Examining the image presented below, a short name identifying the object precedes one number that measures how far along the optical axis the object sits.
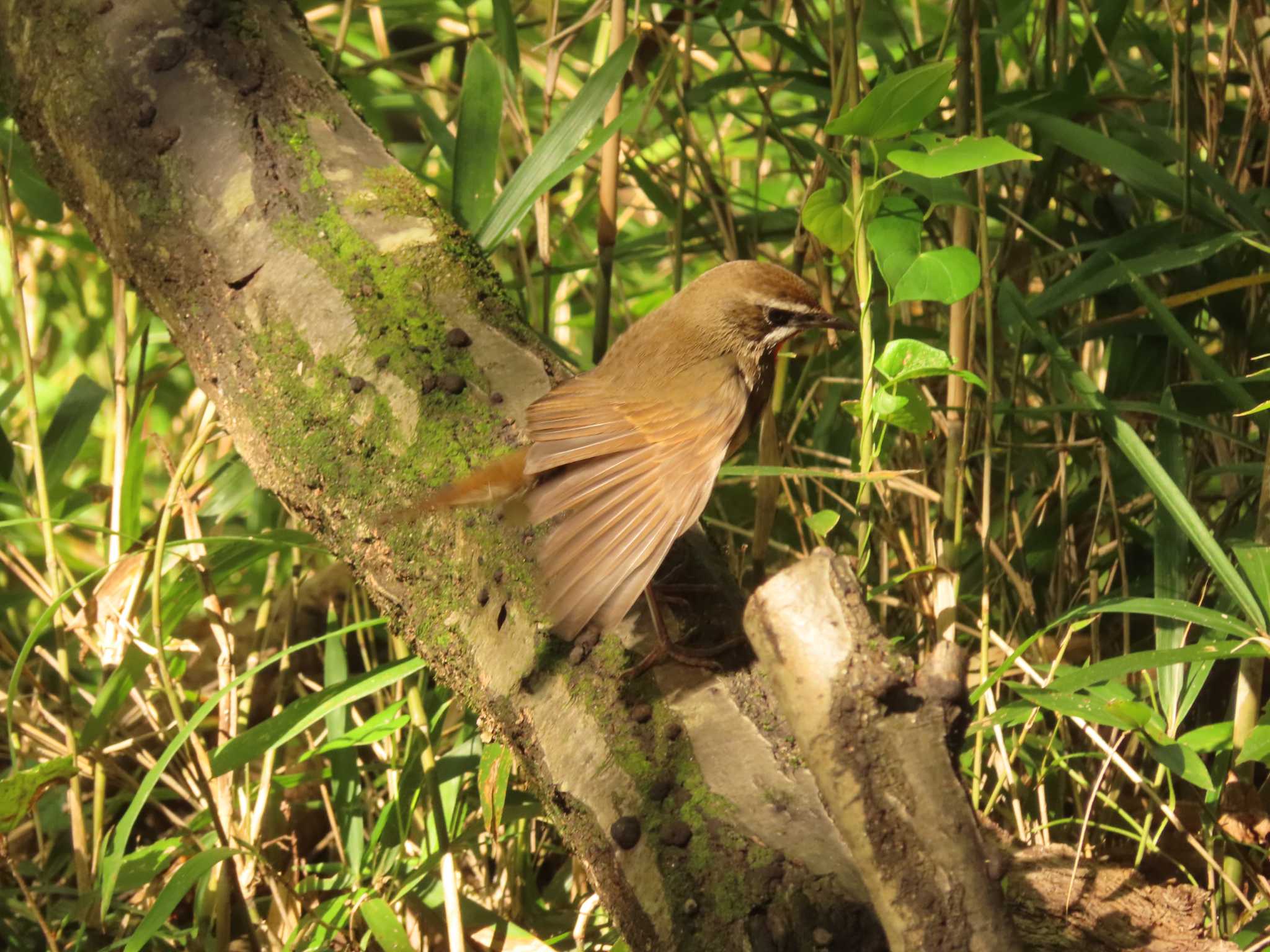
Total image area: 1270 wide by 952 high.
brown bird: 4.81
